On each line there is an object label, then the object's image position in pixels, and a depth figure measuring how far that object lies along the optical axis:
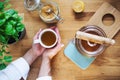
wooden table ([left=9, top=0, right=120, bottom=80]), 1.07
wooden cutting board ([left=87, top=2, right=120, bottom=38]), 1.06
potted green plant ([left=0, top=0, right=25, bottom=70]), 0.82
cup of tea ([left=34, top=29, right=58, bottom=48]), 1.03
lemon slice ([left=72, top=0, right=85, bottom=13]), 1.06
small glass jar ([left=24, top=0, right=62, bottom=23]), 1.06
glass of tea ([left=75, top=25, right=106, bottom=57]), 1.03
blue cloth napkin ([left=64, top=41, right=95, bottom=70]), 1.06
